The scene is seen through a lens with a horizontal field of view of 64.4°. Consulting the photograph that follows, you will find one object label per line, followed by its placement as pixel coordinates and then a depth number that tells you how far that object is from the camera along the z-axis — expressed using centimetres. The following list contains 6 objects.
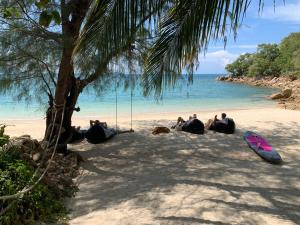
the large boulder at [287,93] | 1413
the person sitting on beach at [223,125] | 576
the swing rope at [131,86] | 495
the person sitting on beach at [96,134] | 518
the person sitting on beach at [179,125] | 595
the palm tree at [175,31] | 208
